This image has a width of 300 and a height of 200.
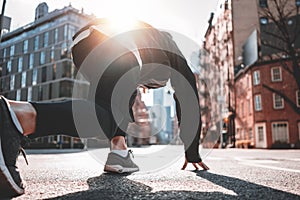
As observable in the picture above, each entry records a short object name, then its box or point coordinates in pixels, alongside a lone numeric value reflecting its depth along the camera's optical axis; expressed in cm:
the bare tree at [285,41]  2125
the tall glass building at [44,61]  3250
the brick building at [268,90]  2242
